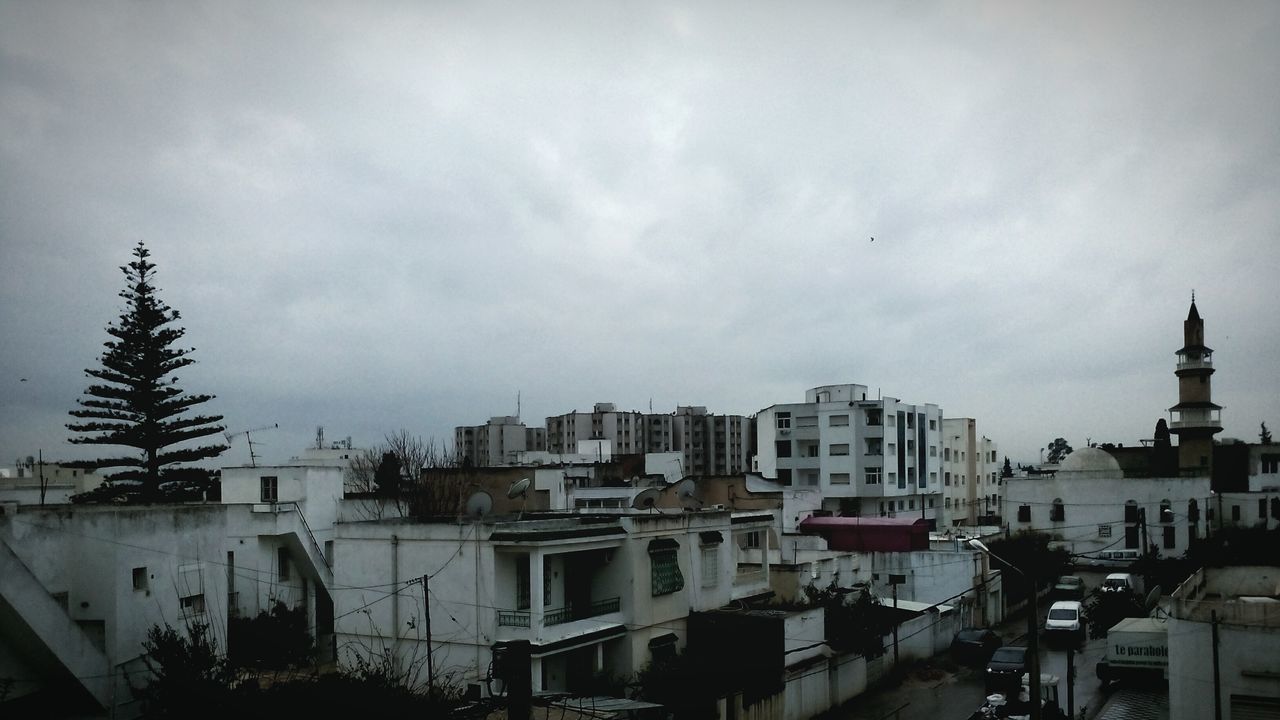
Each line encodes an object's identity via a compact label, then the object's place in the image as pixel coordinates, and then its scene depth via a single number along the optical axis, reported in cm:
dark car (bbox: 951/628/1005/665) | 2842
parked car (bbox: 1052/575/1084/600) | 3712
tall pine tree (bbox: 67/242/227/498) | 3459
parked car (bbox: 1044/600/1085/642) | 2948
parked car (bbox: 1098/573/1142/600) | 3329
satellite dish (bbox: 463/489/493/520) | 2334
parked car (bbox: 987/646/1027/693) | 2306
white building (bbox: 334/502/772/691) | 1975
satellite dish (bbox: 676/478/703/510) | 2948
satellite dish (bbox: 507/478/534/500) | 2330
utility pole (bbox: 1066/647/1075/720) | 1911
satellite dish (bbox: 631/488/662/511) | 2650
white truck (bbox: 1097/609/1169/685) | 2178
